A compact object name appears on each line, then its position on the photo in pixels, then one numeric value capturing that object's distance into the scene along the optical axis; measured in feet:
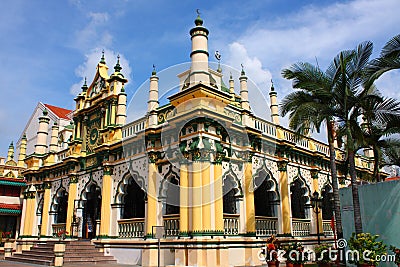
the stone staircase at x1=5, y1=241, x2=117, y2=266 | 55.62
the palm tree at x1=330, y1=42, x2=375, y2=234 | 43.98
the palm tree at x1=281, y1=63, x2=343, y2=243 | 46.32
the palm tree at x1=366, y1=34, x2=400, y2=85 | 38.83
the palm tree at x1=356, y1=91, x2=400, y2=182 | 44.80
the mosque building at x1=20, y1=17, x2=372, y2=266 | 47.50
